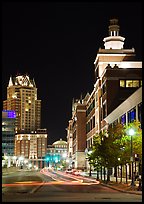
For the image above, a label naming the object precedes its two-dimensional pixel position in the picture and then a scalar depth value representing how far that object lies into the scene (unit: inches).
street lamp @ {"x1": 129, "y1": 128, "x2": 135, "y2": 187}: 1909.0
